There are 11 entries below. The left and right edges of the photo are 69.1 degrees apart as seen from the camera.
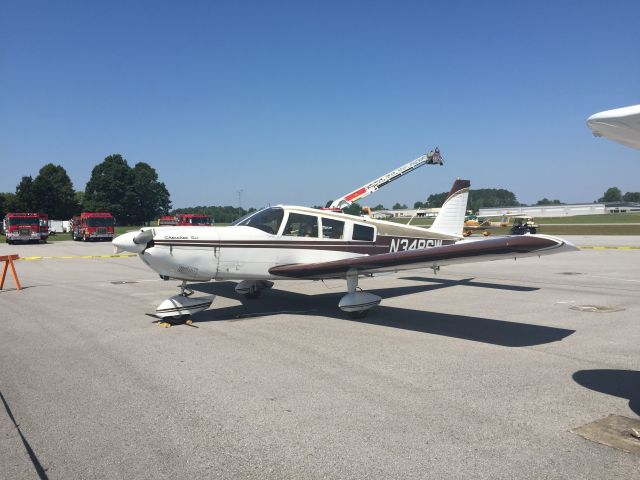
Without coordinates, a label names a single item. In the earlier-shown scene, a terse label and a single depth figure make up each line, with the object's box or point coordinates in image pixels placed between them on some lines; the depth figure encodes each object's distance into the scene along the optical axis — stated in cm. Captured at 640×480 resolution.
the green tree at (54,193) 8381
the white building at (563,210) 14462
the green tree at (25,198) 8256
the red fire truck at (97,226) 4069
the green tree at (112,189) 9456
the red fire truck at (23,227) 3684
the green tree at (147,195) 9981
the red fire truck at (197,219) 3981
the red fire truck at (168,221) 4384
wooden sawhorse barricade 1269
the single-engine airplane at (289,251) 715
